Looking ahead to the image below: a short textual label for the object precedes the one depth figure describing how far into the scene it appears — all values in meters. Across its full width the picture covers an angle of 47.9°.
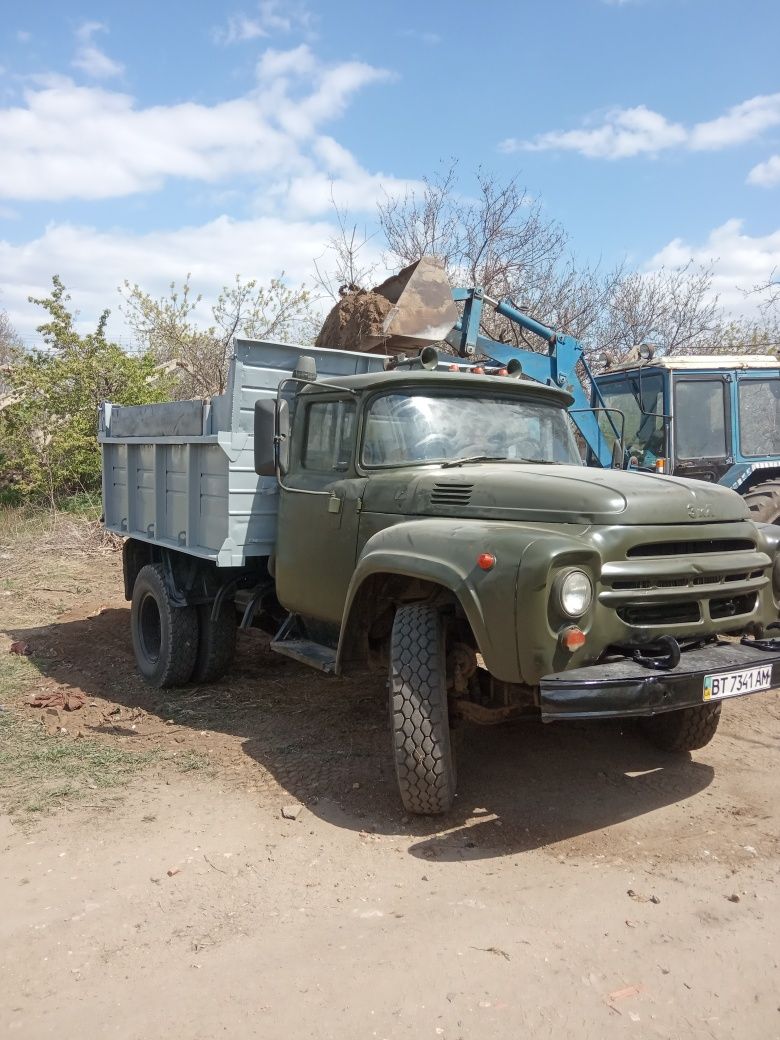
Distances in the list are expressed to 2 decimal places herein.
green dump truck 3.59
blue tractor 8.74
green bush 14.02
